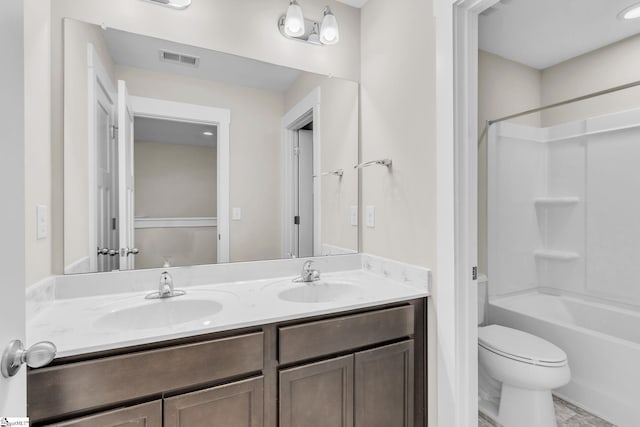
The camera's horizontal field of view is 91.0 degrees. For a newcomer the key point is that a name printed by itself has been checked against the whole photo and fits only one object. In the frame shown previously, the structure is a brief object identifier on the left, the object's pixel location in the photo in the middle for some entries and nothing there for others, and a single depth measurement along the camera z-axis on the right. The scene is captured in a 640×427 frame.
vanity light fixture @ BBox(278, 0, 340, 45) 1.65
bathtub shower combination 1.96
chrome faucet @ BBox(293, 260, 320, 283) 1.62
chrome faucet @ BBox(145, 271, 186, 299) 1.32
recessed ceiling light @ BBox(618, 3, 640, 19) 1.81
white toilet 1.58
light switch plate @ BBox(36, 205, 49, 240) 1.12
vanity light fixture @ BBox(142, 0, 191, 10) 1.44
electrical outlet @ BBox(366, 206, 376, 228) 1.81
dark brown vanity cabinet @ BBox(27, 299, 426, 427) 0.86
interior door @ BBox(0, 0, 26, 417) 0.52
